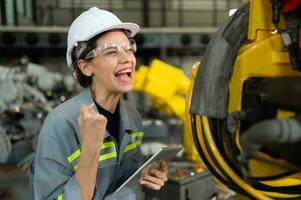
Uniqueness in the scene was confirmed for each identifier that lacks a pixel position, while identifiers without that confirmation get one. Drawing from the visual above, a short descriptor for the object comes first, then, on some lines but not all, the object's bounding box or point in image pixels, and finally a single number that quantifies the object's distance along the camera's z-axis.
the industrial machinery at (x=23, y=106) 3.62
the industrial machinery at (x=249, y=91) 0.83
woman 1.27
